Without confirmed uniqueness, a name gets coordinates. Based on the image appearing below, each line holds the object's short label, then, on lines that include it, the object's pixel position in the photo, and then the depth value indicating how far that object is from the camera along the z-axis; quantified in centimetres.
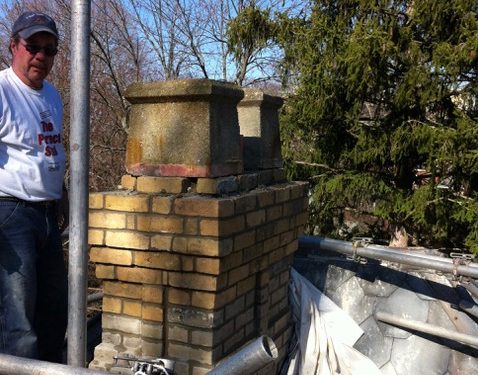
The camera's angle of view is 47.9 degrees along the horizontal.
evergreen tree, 613
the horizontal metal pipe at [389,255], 346
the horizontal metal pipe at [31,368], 149
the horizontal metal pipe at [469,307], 366
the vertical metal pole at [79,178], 177
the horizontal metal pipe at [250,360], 136
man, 244
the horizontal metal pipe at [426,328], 323
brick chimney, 241
